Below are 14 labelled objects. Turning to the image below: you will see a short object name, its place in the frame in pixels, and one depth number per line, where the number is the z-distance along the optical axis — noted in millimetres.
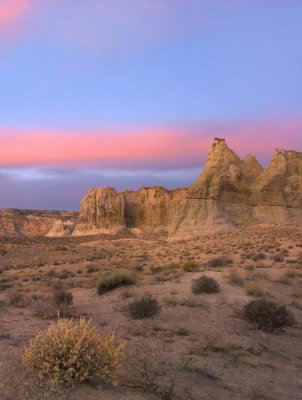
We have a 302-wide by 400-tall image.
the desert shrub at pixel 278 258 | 24266
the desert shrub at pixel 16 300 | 12597
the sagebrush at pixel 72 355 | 5715
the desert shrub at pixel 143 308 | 11133
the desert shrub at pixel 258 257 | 25006
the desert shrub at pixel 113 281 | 15695
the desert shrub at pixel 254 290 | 14680
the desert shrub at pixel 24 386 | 5129
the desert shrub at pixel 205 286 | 14672
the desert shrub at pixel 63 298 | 12359
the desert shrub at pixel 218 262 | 22611
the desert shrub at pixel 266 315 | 10909
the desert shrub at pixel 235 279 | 16375
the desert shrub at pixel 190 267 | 20602
